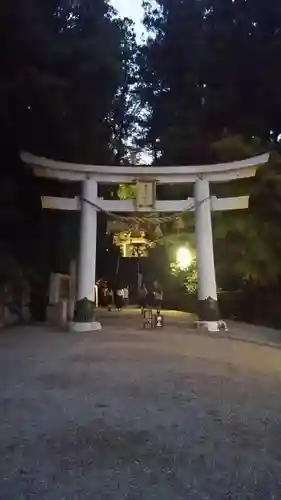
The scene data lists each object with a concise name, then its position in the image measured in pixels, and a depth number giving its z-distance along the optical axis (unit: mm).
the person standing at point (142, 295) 21481
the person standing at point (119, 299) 21412
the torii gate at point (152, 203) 10930
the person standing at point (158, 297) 20777
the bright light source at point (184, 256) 14281
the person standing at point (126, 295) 23212
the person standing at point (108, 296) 23238
